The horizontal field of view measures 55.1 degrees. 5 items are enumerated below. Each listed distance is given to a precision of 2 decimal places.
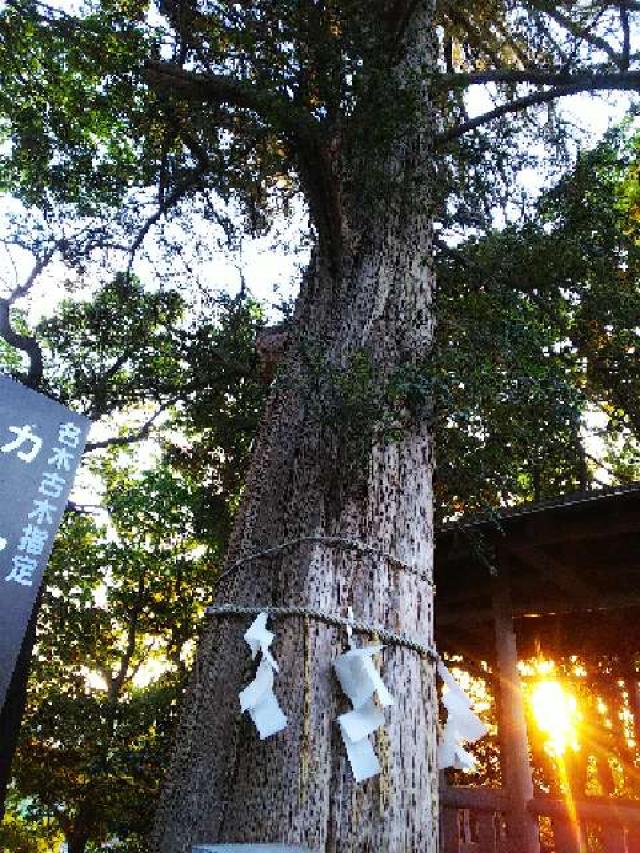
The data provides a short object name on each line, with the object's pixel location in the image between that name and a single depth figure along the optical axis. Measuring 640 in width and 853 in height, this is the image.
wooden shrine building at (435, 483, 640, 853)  4.29
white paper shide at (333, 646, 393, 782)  2.05
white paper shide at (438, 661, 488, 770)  2.46
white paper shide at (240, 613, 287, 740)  2.04
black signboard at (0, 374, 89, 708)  2.12
